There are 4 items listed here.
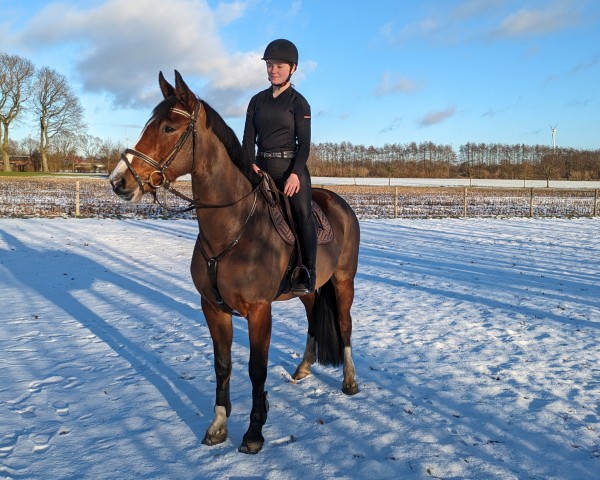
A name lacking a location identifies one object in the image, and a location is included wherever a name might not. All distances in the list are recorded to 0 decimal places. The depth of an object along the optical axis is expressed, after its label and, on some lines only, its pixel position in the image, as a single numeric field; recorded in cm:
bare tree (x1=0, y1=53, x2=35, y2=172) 5264
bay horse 295
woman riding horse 377
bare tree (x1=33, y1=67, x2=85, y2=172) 5591
